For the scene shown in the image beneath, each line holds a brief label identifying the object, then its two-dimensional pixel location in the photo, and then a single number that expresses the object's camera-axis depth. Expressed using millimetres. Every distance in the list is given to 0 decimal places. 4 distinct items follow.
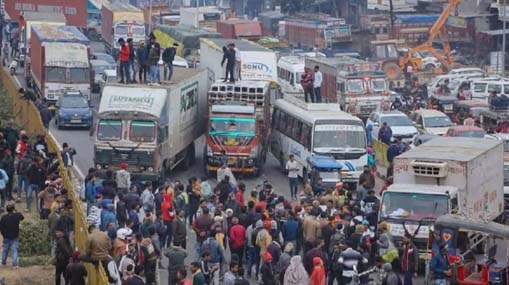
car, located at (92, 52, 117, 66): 74725
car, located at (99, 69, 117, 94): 63809
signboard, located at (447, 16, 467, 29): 97500
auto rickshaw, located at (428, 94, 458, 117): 63125
